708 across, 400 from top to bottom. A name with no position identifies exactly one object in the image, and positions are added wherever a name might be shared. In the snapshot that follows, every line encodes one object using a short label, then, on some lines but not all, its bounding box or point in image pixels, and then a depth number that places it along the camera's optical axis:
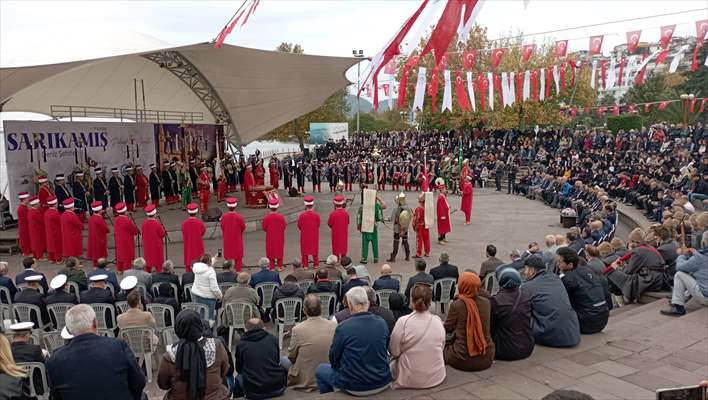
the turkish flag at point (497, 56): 20.72
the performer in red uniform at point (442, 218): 13.41
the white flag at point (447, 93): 19.03
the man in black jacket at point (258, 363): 4.38
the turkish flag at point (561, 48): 20.13
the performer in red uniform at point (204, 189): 16.50
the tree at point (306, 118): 45.00
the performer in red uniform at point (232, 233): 10.90
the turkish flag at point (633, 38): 17.06
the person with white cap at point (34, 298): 6.27
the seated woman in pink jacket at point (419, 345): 4.21
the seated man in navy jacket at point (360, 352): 4.08
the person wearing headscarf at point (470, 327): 4.54
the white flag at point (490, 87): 21.98
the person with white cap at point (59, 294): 6.27
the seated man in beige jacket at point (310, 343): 4.57
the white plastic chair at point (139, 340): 5.42
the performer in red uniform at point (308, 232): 11.02
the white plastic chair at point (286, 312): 6.43
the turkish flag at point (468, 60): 20.67
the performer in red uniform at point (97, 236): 11.30
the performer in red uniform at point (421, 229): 11.98
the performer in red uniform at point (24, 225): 12.27
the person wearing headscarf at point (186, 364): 3.53
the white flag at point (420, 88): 17.28
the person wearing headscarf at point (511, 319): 4.89
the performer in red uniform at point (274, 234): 10.85
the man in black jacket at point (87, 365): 3.42
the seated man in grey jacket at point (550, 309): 5.26
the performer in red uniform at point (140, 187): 16.67
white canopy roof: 16.41
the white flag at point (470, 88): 21.74
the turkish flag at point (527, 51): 20.33
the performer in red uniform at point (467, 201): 16.22
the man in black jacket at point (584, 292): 5.70
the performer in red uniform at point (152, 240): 10.55
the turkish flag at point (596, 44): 18.44
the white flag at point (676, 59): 17.27
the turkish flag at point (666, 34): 16.06
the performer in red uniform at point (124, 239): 10.73
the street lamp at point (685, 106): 26.30
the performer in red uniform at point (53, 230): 11.70
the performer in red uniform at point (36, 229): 11.95
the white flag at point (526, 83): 21.98
